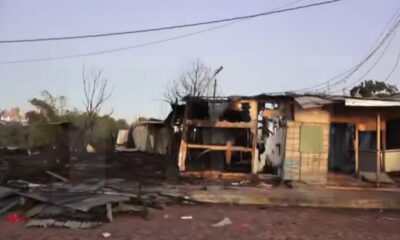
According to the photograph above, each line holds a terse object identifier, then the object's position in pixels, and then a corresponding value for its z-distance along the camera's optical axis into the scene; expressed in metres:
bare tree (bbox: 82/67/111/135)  39.12
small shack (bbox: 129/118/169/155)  31.28
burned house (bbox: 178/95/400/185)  18.36
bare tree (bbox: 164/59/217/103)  44.34
